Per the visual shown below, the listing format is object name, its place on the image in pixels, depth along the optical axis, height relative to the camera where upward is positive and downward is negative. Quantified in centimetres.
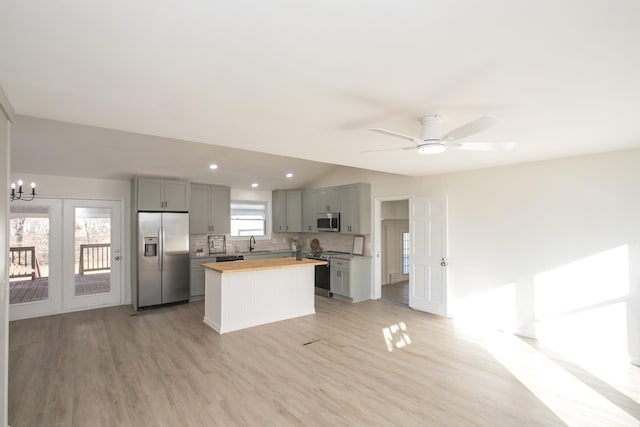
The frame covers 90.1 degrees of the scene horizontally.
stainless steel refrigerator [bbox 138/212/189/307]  559 -69
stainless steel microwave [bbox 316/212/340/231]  677 -6
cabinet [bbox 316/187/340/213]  683 +41
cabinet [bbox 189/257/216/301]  619 -118
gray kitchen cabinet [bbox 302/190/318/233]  733 +19
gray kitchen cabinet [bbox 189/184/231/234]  646 +21
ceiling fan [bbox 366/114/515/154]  243 +58
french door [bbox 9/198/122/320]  511 -60
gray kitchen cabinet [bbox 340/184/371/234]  631 +18
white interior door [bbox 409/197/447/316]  520 -64
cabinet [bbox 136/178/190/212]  562 +46
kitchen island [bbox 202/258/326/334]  454 -113
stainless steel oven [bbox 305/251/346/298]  659 -120
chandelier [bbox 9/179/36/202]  490 +44
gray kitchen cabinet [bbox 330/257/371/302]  612 -119
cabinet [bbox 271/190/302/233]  770 +18
